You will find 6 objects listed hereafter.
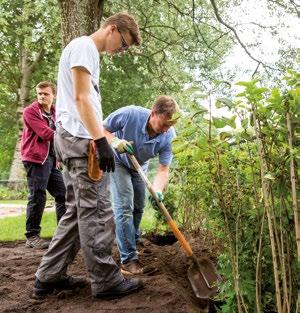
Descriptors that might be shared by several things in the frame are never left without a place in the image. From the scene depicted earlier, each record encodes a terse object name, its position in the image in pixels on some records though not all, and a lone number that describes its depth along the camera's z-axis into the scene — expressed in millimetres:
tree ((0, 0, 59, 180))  9013
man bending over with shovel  2575
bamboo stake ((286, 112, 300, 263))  1301
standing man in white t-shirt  1956
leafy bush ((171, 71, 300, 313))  1358
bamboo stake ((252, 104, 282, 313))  1358
